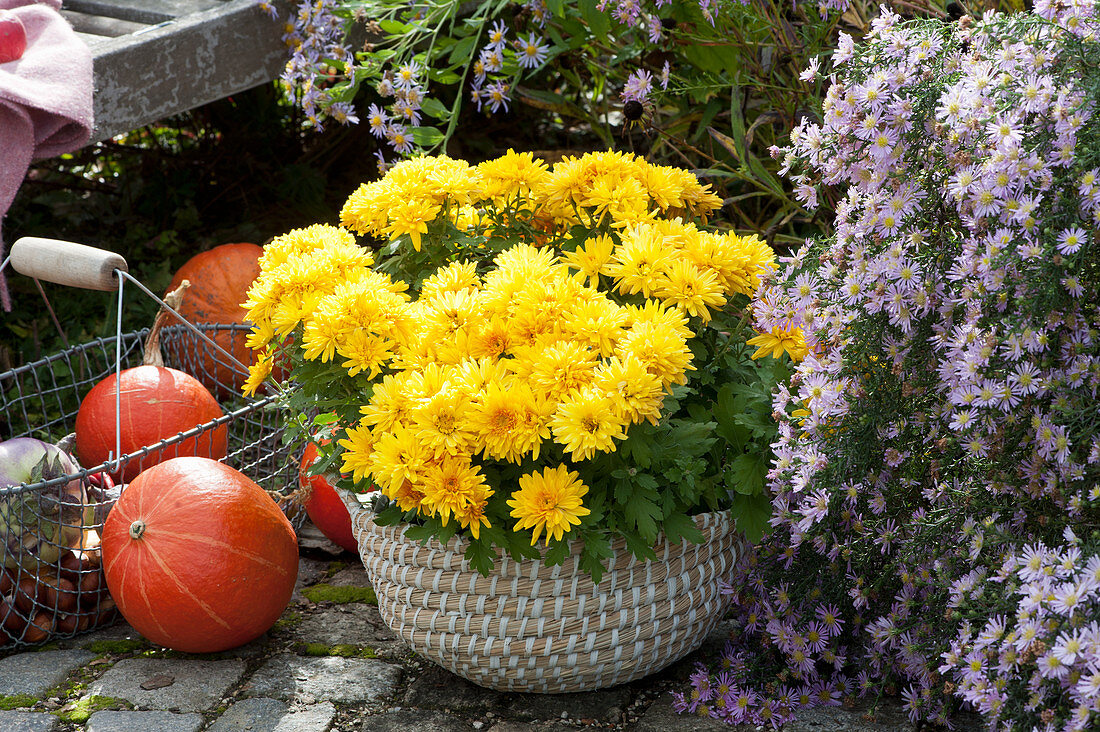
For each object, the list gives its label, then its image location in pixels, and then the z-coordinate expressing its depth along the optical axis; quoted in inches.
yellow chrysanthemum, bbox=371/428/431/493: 73.8
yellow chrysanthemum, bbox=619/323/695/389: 73.5
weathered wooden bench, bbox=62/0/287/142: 95.4
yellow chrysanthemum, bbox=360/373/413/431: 74.4
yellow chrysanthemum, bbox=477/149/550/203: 80.2
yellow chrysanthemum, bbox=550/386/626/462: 72.6
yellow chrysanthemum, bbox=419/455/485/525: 73.6
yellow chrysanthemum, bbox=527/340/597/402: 73.7
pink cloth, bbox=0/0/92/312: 91.4
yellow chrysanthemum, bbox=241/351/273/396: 79.0
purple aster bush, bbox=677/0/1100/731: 70.4
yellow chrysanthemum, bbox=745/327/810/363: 76.8
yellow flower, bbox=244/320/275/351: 78.4
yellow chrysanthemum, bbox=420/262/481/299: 77.5
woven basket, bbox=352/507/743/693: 76.4
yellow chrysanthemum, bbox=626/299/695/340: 74.4
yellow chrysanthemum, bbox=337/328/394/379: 75.9
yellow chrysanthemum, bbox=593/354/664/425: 72.9
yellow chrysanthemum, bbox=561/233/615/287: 77.8
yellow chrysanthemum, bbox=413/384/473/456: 73.6
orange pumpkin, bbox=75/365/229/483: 88.1
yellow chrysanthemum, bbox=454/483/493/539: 73.9
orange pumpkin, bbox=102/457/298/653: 79.9
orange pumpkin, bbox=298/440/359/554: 87.8
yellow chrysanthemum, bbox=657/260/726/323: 75.9
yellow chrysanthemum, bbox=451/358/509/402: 74.0
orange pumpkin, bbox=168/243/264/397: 102.9
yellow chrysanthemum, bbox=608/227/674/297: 76.4
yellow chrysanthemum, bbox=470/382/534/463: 73.3
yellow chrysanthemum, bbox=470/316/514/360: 75.6
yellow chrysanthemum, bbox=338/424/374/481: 75.3
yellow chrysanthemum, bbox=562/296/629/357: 74.5
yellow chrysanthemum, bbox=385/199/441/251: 79.0
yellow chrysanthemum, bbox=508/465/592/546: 73.7
